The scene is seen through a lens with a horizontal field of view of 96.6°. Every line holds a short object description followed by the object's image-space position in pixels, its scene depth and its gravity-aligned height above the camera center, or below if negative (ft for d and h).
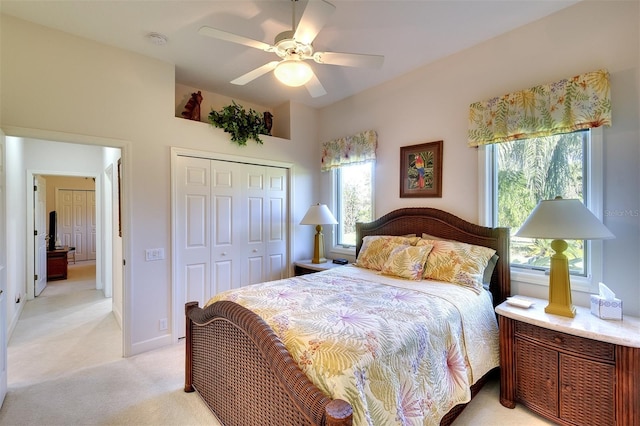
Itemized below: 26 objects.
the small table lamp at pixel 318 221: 12.17 -0.35
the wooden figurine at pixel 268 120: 13.25 +4.33
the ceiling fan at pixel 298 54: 5.84 +3.71
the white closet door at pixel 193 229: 10.25 -0.58
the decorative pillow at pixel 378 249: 9.62 -1.31
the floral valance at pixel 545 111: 6.73 +2.67
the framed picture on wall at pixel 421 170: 10.05 +1.55
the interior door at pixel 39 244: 15.38 -1.67
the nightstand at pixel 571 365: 5.24 -3.18
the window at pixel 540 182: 7.09 +0.79
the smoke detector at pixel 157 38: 8.34 +5.22
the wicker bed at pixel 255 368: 3.84 -2.61
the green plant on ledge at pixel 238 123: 10.99 +3.58
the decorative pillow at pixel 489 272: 7.98 -1.70
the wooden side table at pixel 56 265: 19.03 -3.38
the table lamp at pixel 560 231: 6.00 -0.43
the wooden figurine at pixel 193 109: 11.02 +4.06
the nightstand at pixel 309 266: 11.99 -2.31
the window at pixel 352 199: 12.66 +0.65
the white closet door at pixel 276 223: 12.85 -0.47
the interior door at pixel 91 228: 27.02 -1.30
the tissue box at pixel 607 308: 6.01 -2.09
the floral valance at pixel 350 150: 11.91 +2.80
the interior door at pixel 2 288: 6.78 -1.78
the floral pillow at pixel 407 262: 8.38 -1.51
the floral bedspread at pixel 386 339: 4.10 -2.16
